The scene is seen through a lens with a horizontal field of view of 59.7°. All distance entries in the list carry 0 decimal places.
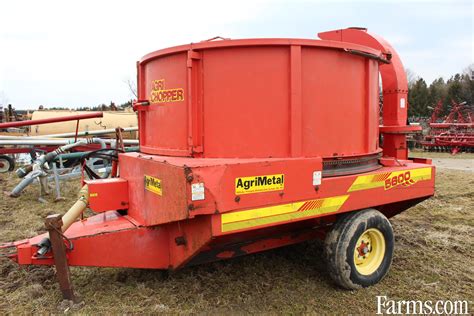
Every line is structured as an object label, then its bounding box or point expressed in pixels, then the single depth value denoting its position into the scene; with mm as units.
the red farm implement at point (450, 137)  18578
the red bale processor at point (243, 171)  2977
